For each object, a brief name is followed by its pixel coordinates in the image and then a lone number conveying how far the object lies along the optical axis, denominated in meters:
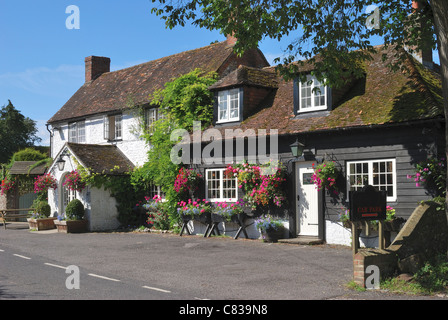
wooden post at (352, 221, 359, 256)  9.08
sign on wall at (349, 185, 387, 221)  8.97
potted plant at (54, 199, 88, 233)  20.55
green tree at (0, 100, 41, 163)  55.62
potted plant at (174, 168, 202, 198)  18.64
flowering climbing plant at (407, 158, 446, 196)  12.70
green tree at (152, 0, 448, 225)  12.09
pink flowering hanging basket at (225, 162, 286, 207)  16.03
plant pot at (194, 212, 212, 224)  17.83
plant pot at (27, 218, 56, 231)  22.17
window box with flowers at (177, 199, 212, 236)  17.88
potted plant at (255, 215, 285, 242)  15.95
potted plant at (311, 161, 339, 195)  14.69
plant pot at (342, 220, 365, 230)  13.70
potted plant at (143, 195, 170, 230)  20.31
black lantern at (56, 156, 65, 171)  22.38
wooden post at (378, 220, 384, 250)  9.46
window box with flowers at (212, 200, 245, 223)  17.05
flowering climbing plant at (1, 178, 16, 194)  27.82
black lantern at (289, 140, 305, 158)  15.29
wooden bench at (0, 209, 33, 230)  23.58
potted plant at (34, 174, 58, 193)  22.91
